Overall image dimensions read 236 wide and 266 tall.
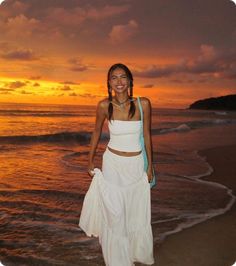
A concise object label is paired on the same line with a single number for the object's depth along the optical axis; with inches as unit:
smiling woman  146.5
